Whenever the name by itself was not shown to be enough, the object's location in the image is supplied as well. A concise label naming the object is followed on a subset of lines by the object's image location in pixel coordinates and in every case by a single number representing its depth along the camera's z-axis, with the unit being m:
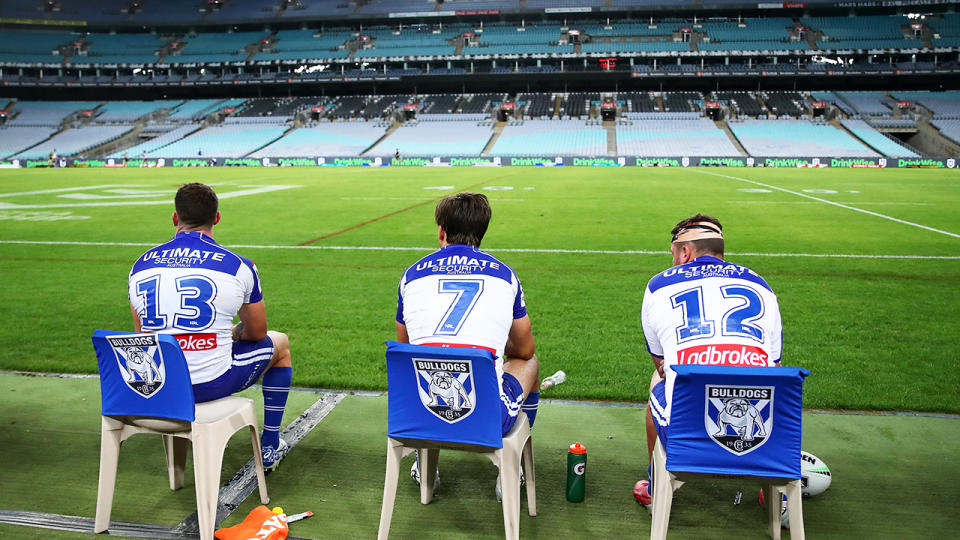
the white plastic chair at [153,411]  3.01
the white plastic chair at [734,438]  2.41
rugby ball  3.51
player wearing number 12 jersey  2.81
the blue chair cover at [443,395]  2.66
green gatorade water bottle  3.45
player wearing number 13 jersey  3.27
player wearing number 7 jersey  2.97
